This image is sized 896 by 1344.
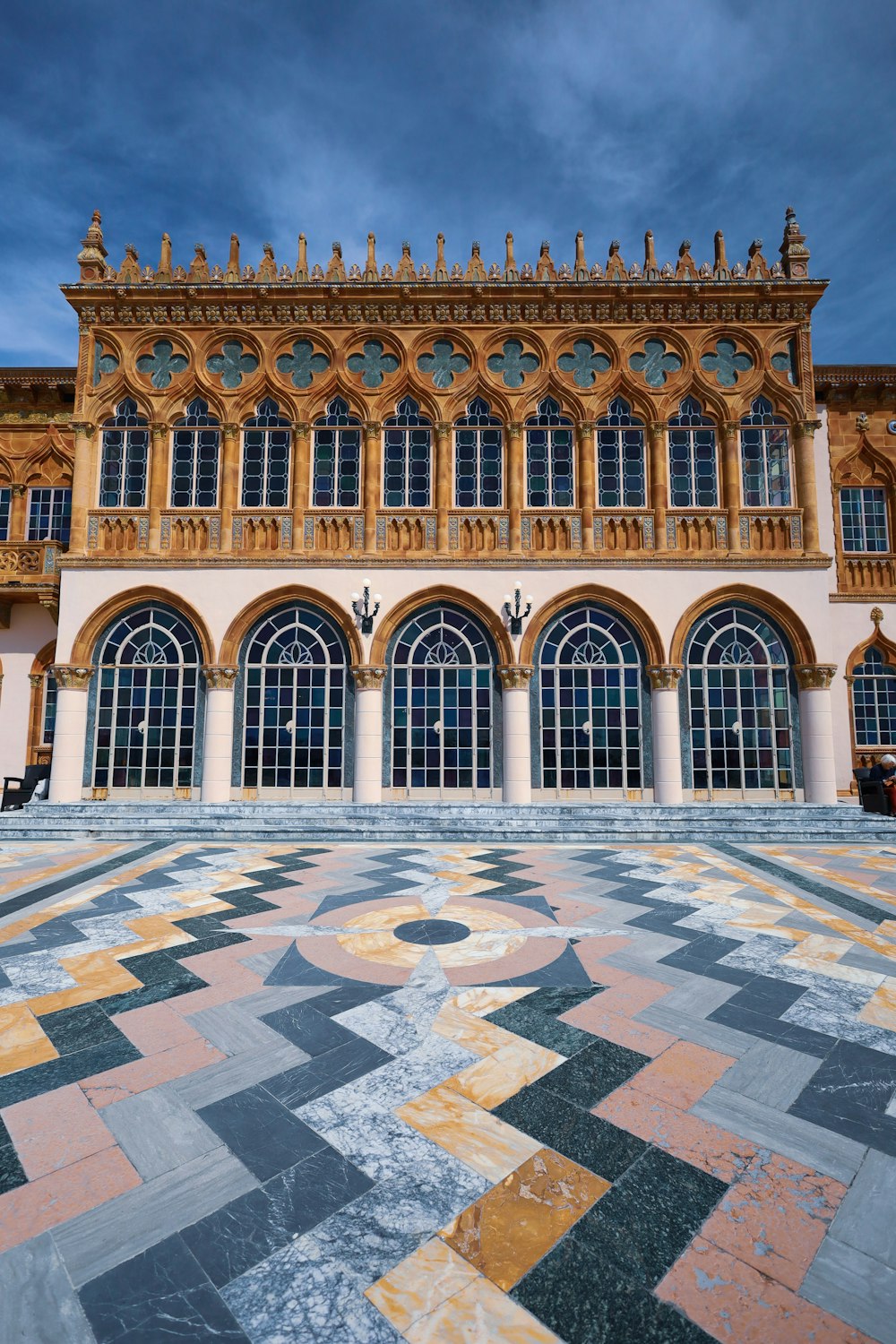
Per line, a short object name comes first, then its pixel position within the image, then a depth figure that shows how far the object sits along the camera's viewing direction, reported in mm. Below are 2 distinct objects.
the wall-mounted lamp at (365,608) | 14062
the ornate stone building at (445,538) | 14164
